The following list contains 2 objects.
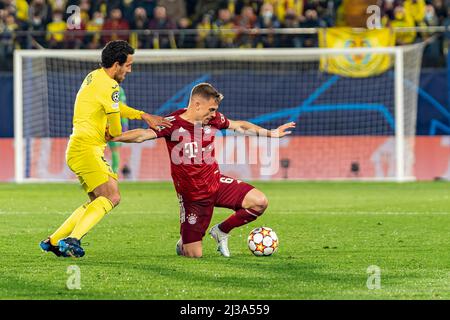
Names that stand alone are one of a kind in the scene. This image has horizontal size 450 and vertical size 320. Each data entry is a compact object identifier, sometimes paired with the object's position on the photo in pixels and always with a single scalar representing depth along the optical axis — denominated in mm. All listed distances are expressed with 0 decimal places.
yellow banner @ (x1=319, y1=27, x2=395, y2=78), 25031
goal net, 24297
